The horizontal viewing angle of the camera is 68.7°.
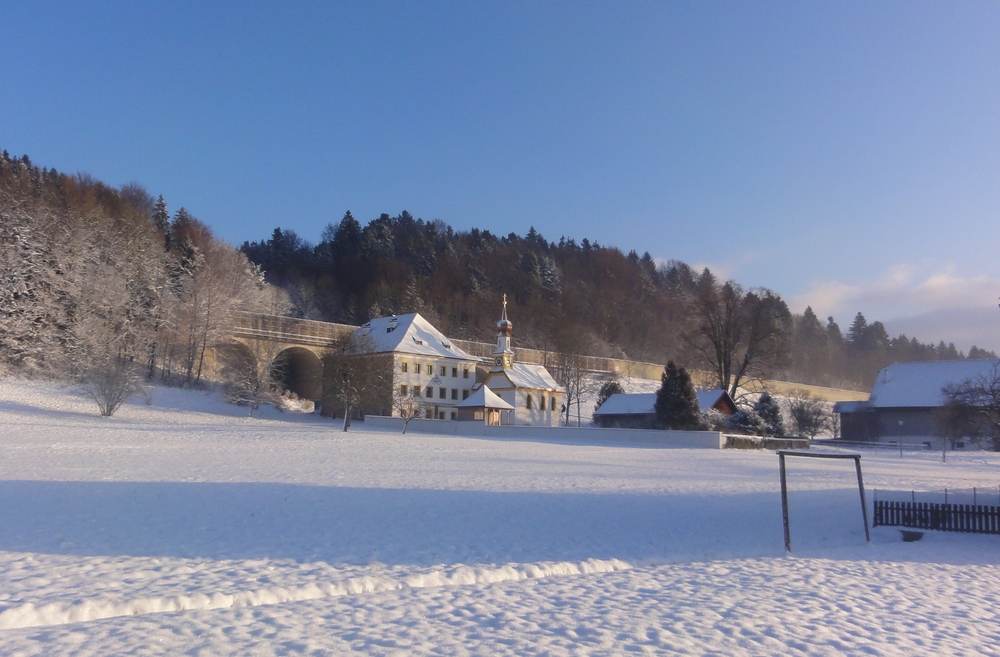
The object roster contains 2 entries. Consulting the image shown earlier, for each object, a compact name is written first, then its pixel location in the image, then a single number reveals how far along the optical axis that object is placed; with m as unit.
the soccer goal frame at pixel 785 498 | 13.86
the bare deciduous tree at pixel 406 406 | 48.47
